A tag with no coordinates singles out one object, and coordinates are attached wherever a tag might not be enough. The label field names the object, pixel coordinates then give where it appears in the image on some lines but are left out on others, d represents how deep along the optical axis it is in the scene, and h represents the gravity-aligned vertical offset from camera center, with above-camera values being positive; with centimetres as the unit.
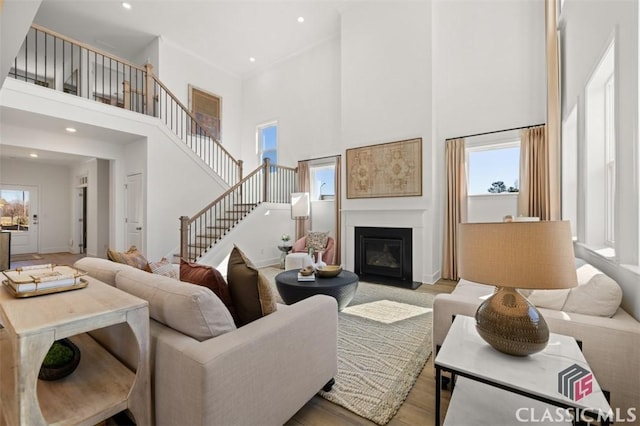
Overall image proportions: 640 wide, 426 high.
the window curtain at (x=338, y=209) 600 +8
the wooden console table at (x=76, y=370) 96 -59
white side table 100 -65
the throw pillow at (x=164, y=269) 221 -46
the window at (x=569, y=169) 346 +55
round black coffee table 289 -79
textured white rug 175 -116
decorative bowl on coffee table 321 -68
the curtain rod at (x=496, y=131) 421 +130
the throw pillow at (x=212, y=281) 155 -38
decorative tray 130 -35
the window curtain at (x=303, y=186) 669 +64
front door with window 790 -10
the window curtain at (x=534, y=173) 406 +58
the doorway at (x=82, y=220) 825 -22
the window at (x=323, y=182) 652 +73
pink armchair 541 -78
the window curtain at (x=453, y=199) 470 +23
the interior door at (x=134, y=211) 557 +3
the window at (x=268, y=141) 756 +197
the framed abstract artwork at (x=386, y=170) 474 +77
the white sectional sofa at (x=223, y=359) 108 -66
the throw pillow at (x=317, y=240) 555 -56
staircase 563 +190
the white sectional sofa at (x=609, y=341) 137 -65
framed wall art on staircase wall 717 +275
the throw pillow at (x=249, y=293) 151 -44
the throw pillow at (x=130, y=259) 218 -37
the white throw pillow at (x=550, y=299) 171 -54
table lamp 113 -24
